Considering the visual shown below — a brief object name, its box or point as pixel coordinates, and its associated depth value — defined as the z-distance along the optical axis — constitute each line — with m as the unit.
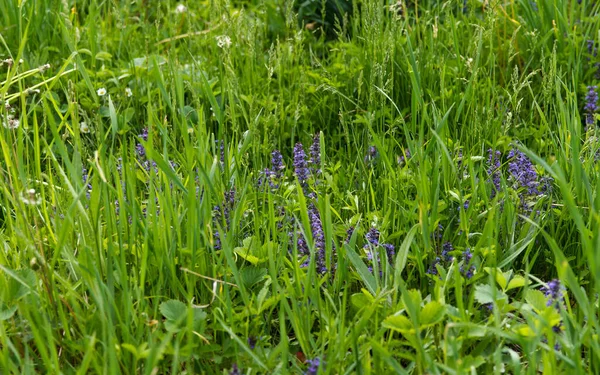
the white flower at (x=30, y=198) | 1.89
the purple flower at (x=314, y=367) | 1.84
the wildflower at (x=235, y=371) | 1.78
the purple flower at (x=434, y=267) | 2.27
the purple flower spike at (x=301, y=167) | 2.71
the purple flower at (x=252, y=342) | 2.04
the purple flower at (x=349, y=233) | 2.38
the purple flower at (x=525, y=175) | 2.54
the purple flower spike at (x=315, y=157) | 2.83
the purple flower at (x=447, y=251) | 2.29
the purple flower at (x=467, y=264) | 2.20
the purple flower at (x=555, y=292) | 1.81
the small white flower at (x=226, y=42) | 2.65
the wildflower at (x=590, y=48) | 3.53
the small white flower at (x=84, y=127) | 3.19
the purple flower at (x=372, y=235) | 2.30
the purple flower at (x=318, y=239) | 2.26
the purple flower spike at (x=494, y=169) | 2.61
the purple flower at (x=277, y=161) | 2.80
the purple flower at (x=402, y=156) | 3.08
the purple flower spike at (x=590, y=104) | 3.11
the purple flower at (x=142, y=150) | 2.96
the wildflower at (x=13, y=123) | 2.42
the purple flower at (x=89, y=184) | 2.72
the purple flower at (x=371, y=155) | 2.82
